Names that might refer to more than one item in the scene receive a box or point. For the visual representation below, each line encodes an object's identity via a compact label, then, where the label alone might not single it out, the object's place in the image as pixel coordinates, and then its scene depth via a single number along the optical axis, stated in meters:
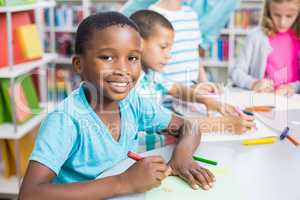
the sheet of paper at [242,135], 1.24
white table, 0.90
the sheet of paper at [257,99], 1.60
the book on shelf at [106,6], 3.89
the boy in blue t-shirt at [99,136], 0.86
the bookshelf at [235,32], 3.74
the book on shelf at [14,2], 2.18
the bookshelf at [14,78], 2.19
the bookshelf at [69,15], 3.94
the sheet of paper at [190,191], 0.88
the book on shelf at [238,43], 3.75
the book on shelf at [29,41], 2.33
